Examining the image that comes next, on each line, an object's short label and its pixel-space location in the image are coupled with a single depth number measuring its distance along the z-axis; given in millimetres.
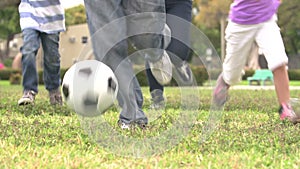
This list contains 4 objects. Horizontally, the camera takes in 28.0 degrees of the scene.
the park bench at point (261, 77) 22500
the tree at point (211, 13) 40562
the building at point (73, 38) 39000
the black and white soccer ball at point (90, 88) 3014
